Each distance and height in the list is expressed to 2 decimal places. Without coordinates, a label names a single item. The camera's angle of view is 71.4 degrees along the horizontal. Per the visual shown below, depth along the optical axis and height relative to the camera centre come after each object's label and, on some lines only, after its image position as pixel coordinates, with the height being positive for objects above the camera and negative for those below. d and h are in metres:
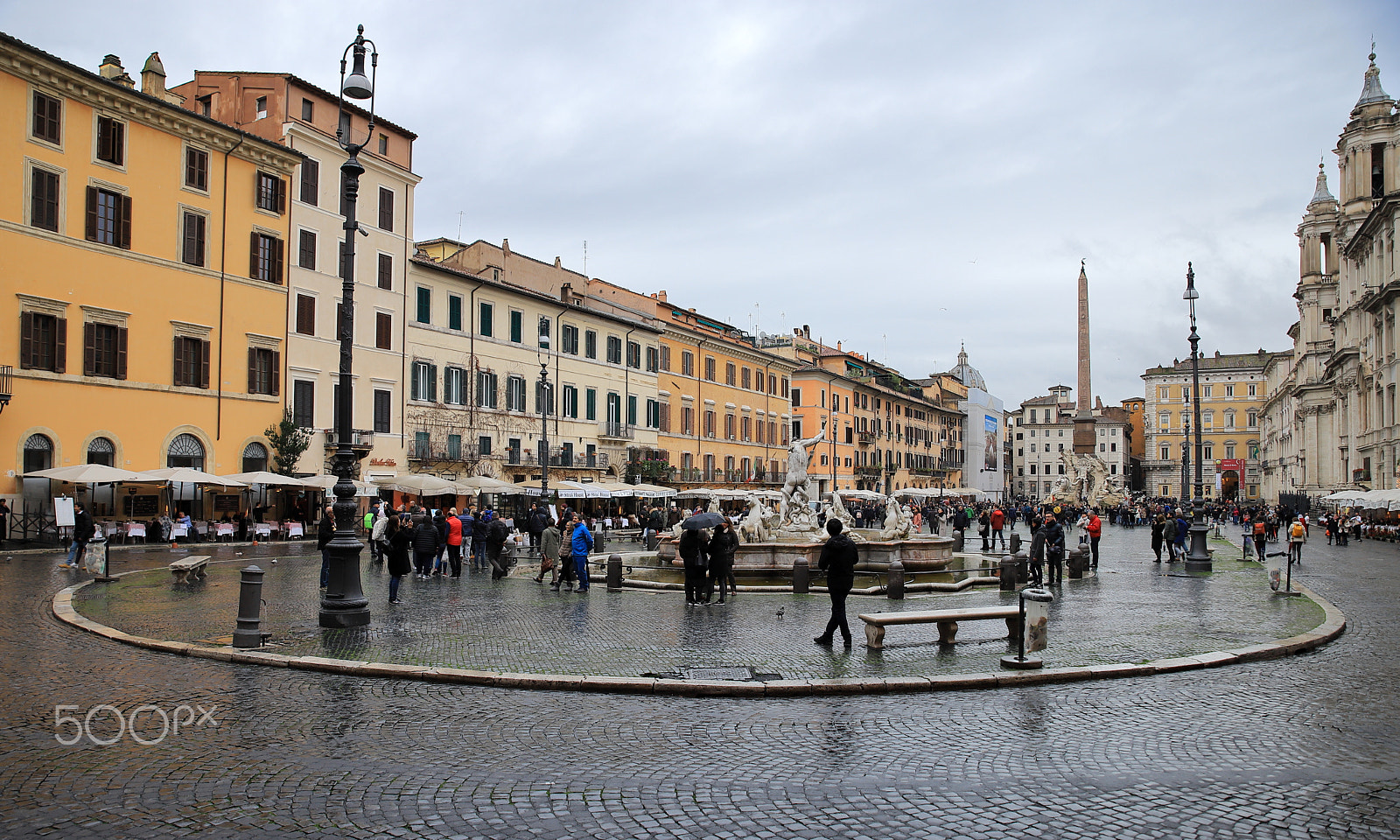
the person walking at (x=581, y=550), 17.12 -1.49
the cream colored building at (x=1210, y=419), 112.31 +5.54
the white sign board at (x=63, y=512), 25.03 -1.20
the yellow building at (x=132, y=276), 27.95 +6.04
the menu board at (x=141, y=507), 29.83 -1.27
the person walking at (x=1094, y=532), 22.55 -1.53
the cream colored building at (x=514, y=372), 40.28 +4.36
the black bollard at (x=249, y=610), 10.33 -1.55
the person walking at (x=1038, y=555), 18.50 -1.71
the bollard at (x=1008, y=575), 17.72 -1.98
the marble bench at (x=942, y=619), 10.45 -1.65
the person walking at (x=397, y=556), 15.16 -1.42
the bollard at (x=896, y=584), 16.14 -1.96
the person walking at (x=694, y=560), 14.81 -1.44
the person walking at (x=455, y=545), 19.84 -1.63
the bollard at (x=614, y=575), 17.42 -1.95
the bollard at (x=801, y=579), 16.94 -1.97
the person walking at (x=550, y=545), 17.93 -1.47
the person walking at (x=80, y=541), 20.14 -1.57
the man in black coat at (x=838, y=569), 10.59 -1.13
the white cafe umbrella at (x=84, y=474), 26.44 -0.25
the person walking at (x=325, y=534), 16.23 -1.26
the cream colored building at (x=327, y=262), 35.81 +7.85
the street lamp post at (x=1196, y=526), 22.05 -1.42
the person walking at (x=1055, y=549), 19.52 -1.66
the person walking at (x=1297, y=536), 25.14 -1.82
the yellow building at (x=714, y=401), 55.06 +4.05
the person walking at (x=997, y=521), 31.33 -1.79
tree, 33.41 +0.73
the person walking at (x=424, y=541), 18.47 -1.43
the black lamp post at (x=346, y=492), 11.62 -0.32
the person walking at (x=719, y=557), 15.31 -1.44
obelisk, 65.19 +4.29
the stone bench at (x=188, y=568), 17.12 -1.80
